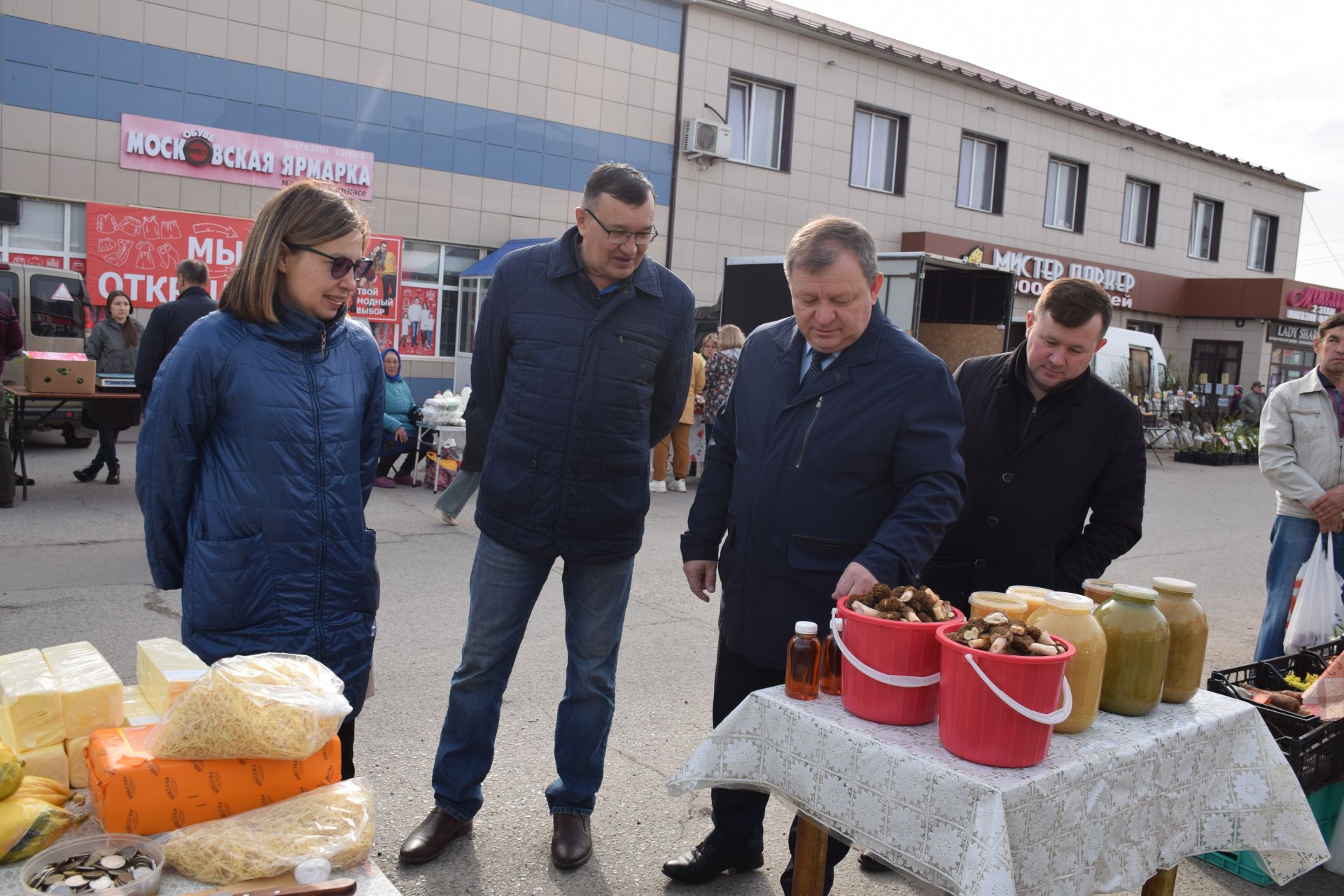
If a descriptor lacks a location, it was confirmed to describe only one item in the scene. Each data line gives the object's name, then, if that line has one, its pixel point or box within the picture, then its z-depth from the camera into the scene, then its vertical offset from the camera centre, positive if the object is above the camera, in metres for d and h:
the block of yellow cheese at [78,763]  1.78 -0.84
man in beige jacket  4.85 -0.33
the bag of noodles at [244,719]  1.68 -0.70
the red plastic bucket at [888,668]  2.07 -0.65
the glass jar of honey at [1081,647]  2.06 -0.57
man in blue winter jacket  3.05 -0.37
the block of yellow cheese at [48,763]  1.73 -0.83
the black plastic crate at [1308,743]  3.18 -1.16
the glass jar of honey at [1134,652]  2.21 -0.61
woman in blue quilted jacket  2.38 -0.33
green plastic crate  3.49 -1.55
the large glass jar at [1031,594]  2.35 -0.54
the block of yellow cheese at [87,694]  1.79 -0.72
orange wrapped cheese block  1.65 -0.83
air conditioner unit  17.06 +3.92
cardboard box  8.13 -0.55
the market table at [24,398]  8.15 -0.76
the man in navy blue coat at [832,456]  2.61 -0.25
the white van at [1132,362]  18.64 +0.51
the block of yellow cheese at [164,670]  1.87 -0.71
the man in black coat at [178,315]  7.67 +0.02
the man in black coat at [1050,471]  3.23 -0.30
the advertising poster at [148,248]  12.66 +0.93
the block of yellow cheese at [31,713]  1.73 -0.74
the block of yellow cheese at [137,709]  1.89 -0.80
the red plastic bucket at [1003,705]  1.88 -0.65
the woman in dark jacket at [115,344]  9.38 -0.33
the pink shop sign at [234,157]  12.88 +2.36
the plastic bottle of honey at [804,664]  2.23 -0.70
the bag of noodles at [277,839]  1.60 -0.89
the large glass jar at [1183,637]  2.33 -0.60
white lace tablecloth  1.88 -0.91
